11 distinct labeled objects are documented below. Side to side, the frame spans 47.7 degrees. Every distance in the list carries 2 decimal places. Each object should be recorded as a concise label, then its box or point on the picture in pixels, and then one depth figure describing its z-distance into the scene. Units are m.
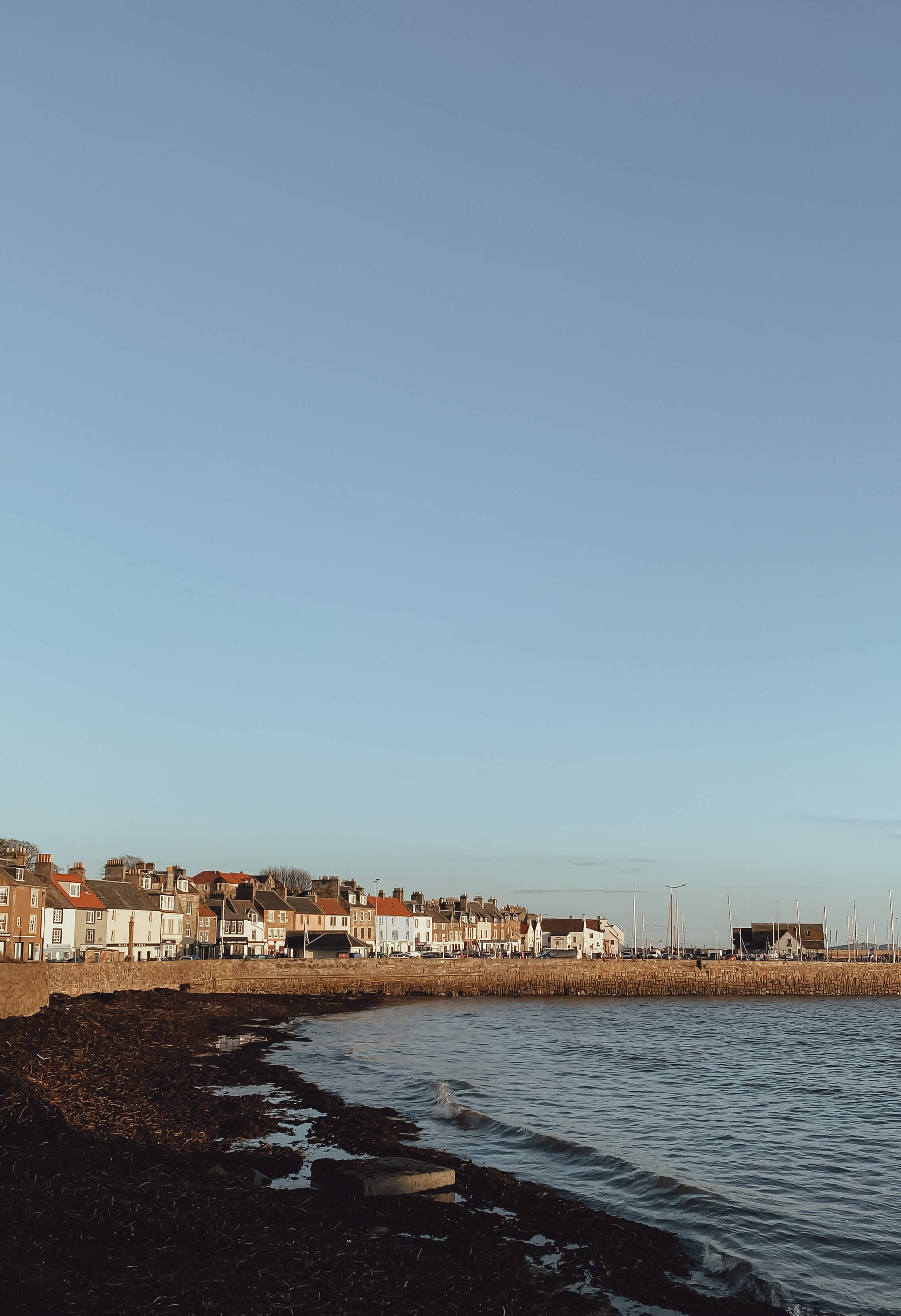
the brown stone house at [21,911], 77.88
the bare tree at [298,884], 175.25
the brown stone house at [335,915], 131.75
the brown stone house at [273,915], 121.62
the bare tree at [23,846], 132.25
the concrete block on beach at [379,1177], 18.03
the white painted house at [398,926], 147.38
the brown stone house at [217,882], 124.94
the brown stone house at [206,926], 113.88
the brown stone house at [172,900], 105.12
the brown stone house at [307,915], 126.75
